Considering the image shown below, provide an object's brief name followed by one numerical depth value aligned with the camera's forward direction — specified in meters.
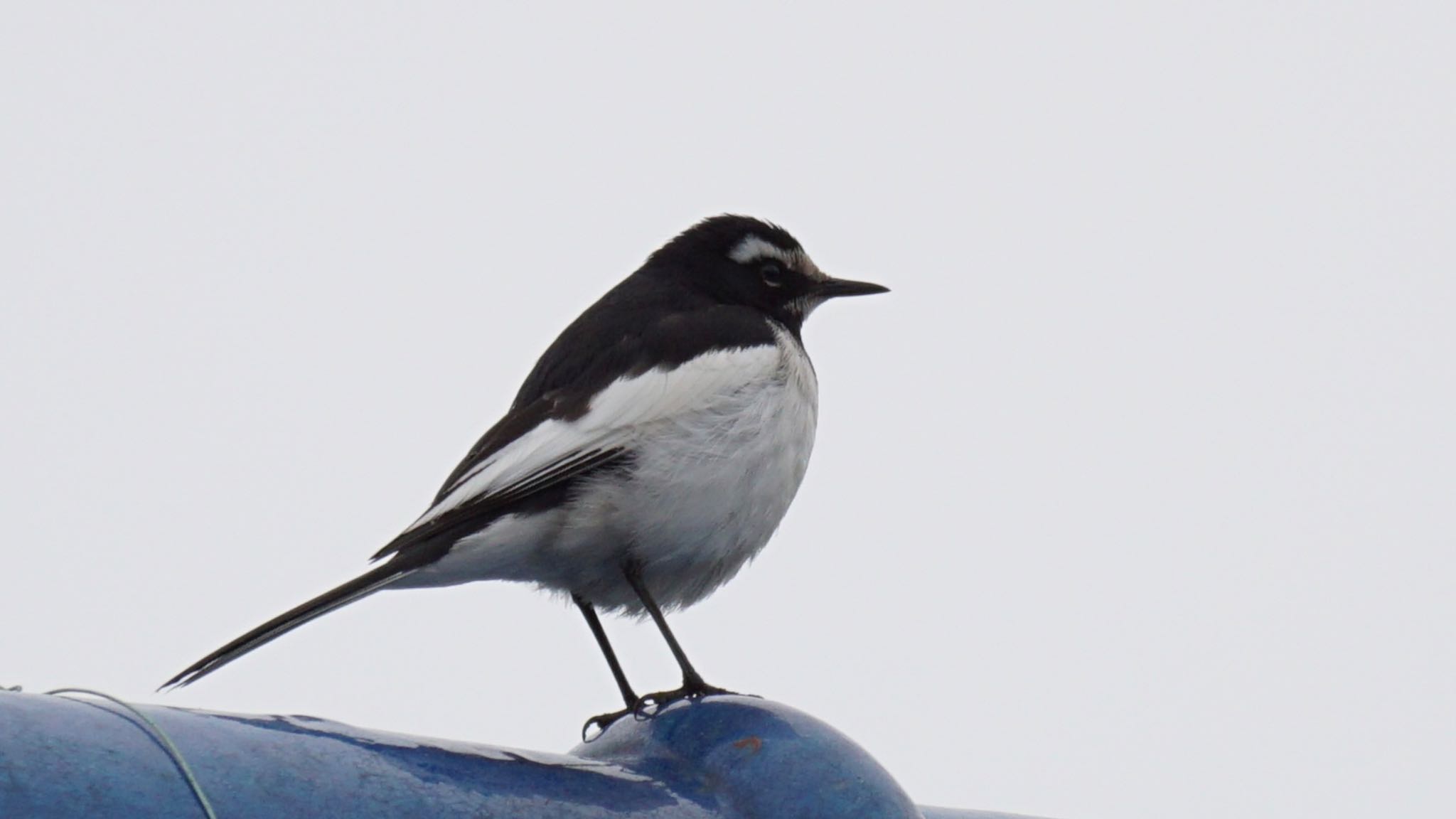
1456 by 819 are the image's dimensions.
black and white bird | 10.09
